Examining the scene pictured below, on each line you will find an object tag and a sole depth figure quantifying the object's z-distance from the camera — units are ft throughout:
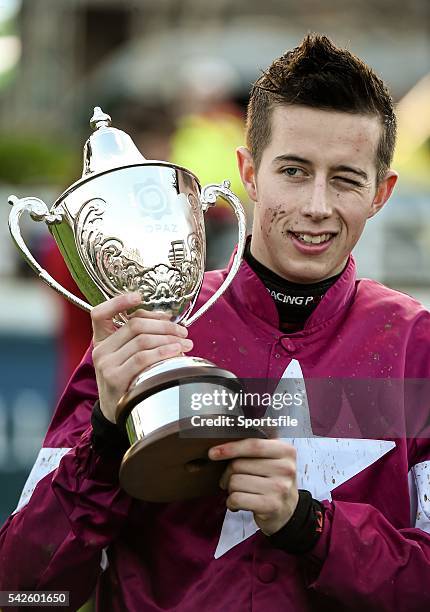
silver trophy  15.19
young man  14.37
